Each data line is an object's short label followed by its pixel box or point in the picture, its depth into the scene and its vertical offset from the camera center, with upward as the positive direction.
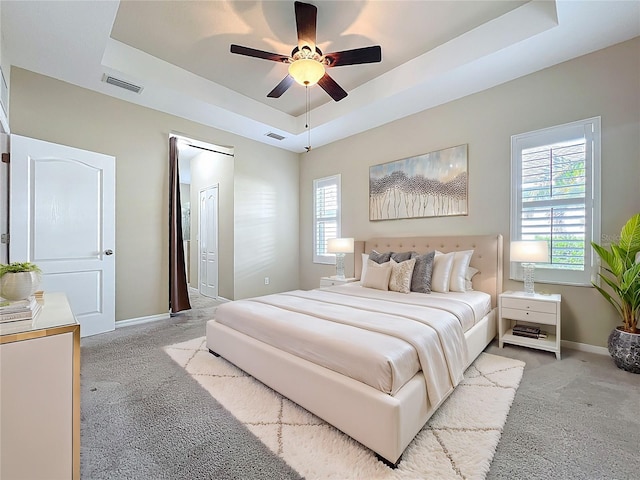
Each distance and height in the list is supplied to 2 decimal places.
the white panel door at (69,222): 3.00 +0.15
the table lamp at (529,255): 2.86 -0.19
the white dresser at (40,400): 1.12 -0.66
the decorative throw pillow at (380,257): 3.78 -0.28
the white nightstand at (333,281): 4.35 -0.69
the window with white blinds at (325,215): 5.29 +0.39
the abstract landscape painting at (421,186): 3.74 +0.70
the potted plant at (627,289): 2.37 -0.44
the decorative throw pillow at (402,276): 3.24 -0.46
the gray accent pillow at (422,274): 3.23 -0.43
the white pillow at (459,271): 3.27 -0.40
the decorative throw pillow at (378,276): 3.39 -0.48
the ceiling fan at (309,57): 2.50 +1.58
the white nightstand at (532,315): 2.72 -0.77
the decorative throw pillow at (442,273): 3.25 -0.42
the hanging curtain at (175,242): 4.29 -0.10
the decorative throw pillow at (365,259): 3.99 -0.34
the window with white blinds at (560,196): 2.86 +0.42
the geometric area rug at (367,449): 1.44 -1.15
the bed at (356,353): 1.50 -0.79
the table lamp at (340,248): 4.60 -0.20
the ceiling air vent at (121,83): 3.27 +1.75
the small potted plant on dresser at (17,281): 1.38 -0.22
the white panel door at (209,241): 5.78 -0.13
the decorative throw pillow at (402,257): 3.60 -0.26
